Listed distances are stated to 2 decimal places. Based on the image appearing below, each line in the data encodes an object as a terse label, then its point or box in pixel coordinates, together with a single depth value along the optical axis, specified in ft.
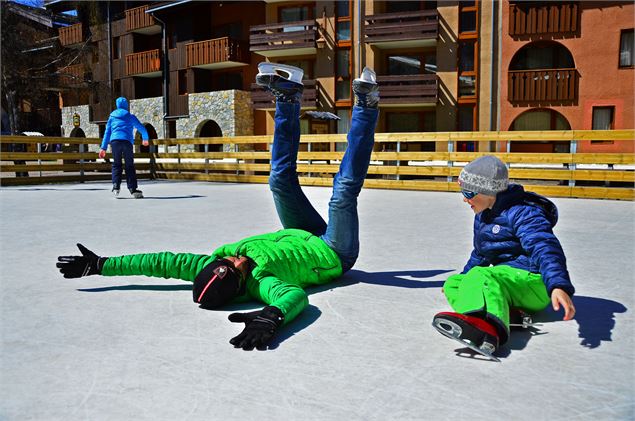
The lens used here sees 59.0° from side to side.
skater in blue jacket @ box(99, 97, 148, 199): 33.94
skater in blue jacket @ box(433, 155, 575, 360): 7.27
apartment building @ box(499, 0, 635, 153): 61.72
